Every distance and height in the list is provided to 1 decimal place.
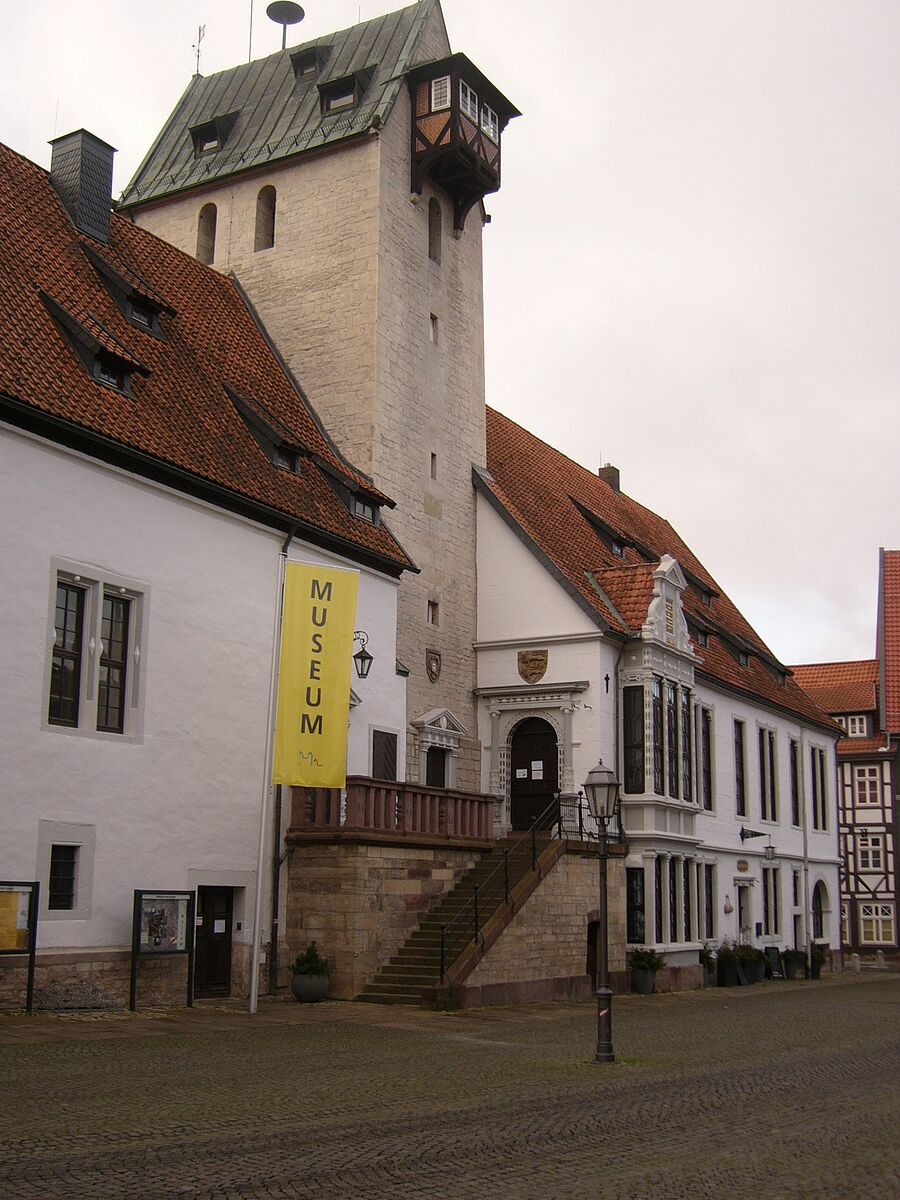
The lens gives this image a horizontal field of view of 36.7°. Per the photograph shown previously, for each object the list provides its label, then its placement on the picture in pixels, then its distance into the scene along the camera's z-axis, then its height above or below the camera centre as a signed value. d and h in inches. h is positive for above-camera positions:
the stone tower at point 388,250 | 1131.9 +530.9
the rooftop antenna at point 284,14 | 1380.4 +849.3
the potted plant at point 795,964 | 1485.0 -100.8
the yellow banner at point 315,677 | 816.3 +112.8
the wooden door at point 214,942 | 821.9 -48.9
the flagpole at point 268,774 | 807.1 +53.3
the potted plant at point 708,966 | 1293.1 -90.1
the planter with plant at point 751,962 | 1337.4 -89.5
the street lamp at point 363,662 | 963.3 +141.3
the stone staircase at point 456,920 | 832.3 -35.6
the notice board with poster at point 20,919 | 649.0 -29.0
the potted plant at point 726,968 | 1299.2 -92.3
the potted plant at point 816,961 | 1535.4 -101.5
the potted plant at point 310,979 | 817.5 -68.7
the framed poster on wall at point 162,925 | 728.5 -35.1
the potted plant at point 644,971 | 1123.3 -83.3
